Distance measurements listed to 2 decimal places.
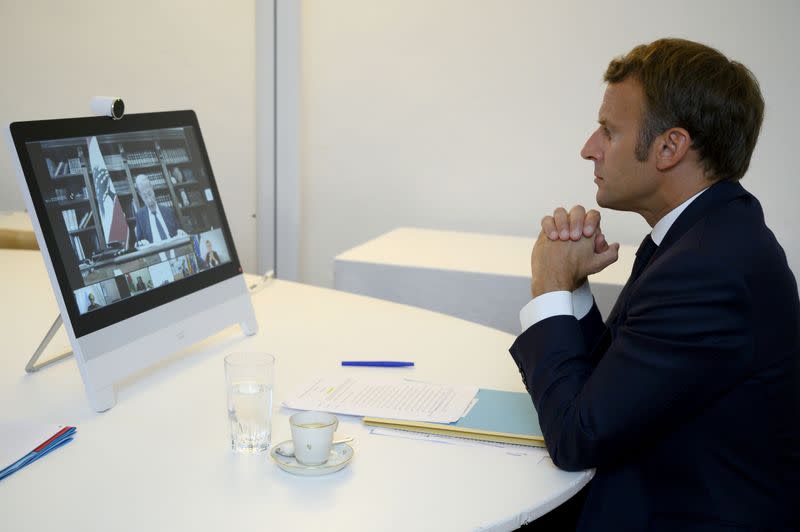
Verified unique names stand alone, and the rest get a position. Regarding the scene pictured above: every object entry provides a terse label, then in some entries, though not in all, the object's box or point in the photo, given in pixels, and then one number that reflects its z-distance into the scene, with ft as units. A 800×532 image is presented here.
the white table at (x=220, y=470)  3.28
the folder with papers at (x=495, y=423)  4.02
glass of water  3.85
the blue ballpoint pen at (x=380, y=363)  5.02
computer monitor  4.15
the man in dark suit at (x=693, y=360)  3.66
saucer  3.58
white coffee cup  3.60
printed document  4.25
